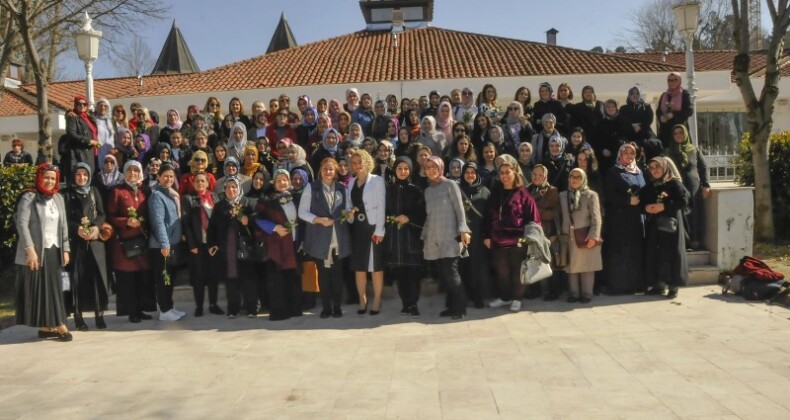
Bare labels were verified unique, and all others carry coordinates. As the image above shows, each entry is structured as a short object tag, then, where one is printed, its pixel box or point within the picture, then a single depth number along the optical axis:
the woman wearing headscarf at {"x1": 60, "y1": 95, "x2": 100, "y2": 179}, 9.47
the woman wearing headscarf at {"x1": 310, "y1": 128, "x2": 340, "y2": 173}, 9.27
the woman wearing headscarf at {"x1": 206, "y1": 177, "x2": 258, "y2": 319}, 7.92
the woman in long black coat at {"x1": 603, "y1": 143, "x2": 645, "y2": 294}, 8.30
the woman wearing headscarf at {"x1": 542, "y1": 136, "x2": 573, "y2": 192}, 8.56
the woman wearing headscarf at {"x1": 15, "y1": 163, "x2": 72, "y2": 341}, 6.81
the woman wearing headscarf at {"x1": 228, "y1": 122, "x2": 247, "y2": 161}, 9.68
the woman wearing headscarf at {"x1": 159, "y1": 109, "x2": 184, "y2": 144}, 9.95
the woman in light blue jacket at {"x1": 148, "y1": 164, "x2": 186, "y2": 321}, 7.82
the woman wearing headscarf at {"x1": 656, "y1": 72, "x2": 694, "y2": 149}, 9.47
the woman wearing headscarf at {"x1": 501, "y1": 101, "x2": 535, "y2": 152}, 9.34
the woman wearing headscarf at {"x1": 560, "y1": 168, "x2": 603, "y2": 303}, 8.02
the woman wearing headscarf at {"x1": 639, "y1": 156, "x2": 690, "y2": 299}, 8.14
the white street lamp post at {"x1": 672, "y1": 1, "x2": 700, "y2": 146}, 11.66
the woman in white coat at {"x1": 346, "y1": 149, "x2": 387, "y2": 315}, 7.77
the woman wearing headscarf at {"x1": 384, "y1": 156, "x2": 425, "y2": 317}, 7.74
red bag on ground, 8.04
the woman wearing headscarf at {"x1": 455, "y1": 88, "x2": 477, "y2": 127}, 10.10
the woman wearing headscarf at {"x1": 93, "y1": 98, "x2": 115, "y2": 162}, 9.95
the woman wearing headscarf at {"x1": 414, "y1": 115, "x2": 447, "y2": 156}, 9.36
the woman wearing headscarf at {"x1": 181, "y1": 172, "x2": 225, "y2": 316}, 8.03
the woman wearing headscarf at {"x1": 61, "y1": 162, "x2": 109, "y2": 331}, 7.54
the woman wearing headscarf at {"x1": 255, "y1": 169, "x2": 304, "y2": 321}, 7.83
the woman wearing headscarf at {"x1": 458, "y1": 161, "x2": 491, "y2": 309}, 8.01
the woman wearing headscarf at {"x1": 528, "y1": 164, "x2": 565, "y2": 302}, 8.09
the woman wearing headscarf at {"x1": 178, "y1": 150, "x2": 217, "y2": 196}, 8.27
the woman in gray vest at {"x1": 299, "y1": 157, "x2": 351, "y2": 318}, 7.77
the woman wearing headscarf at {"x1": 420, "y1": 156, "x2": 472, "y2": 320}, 7.57
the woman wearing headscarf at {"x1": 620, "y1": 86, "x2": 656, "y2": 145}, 9.39
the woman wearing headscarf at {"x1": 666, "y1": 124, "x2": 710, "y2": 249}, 9.00
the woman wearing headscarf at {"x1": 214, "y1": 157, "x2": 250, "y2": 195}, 8.14
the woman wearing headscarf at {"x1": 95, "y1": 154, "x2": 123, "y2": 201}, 8.20
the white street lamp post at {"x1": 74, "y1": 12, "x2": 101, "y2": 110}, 12.05
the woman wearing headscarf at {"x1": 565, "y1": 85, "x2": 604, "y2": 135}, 9.59
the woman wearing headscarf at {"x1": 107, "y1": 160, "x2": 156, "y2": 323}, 7.80
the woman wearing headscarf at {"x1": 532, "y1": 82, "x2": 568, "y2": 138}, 9.70
